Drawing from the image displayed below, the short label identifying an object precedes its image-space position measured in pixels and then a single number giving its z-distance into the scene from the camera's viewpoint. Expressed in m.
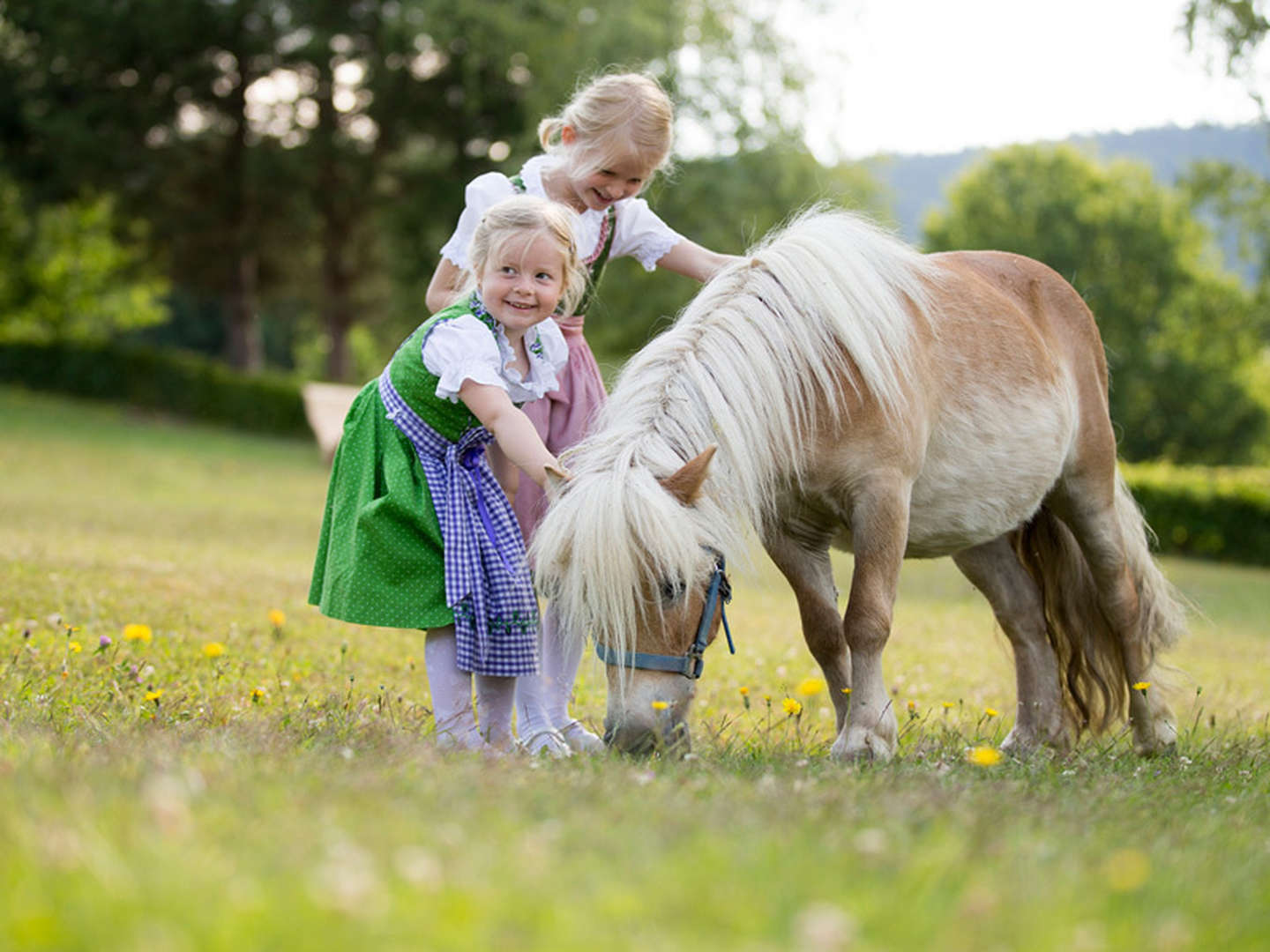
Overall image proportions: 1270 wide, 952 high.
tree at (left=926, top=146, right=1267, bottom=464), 50.53
